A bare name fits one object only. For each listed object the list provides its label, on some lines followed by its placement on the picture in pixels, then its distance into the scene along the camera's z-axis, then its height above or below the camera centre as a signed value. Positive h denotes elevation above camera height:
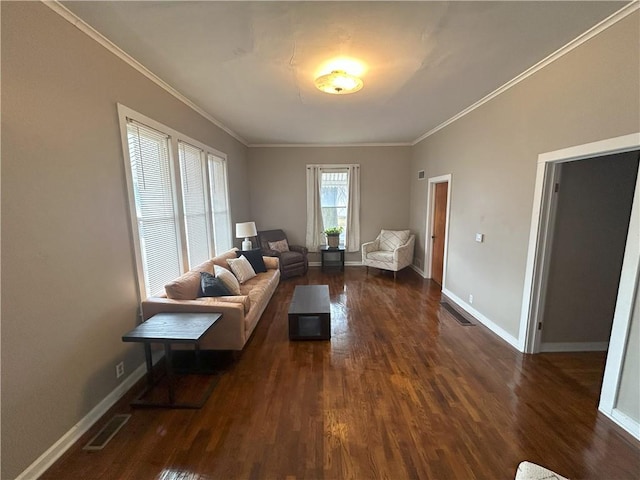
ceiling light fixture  2.44 +1.13
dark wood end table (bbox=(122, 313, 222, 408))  1.98 -0.99
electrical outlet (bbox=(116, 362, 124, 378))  2.19 -1.37
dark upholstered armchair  5.48 -1.05
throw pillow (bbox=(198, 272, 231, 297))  2.96 -0.94
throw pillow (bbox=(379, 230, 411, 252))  5.79 -0.82
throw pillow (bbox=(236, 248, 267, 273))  4.40 -0.92
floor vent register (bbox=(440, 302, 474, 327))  3.48 -1.59
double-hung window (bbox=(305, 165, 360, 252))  6.12 -0.02
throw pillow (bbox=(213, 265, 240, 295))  3.18 -0.92
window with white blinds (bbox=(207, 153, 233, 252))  4.36 +0.00
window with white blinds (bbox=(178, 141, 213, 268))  3.43 +0.01
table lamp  4.61 -0.50
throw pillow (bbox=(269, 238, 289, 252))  5.75 -0.93
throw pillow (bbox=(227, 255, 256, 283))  3.89 -0.98
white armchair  5.36 -1.05
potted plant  5.98 -0.76
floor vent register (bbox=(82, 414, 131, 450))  1.76 -1.59
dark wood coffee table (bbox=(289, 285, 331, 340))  3.08 -1.36
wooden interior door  4.79 -0.52
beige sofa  2.49 -1.00
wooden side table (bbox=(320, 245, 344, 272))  5.99 -1.29
